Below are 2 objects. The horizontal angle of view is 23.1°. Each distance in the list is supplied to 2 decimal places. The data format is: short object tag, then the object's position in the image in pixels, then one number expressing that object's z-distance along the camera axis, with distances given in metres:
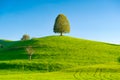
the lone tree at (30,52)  105.21
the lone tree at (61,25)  149.25
